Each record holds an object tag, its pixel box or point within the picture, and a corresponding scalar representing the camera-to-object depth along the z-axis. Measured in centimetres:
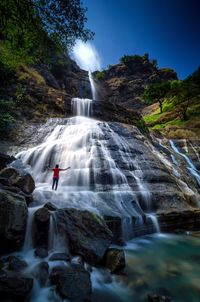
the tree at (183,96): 2619
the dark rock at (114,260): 494
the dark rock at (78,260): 491
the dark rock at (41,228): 547
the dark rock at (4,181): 633
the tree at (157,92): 3599
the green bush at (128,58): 5770
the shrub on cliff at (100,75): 5402
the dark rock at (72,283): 378
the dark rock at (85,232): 515
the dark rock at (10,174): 689
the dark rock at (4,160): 884
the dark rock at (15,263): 439
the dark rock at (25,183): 687
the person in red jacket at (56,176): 894
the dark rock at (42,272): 423
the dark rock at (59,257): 486
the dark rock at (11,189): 587
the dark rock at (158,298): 381
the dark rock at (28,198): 659
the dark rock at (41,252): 498
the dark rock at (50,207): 620
